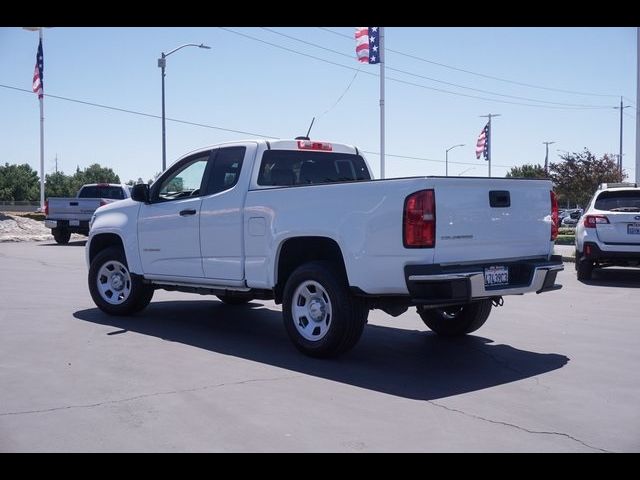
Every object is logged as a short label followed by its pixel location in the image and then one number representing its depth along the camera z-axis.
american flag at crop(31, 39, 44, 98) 33.53
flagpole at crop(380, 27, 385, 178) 27.20
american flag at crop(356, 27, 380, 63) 24.80
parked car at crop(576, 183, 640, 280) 11.95
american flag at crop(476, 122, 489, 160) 40.03
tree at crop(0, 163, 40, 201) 91.95
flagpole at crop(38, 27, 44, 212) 39.65
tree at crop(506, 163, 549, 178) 65.55
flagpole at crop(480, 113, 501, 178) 40.24
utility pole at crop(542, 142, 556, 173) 59.78
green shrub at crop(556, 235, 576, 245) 22.34
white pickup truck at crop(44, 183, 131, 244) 22.19
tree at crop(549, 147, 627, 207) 32.56
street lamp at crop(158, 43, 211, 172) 27.95
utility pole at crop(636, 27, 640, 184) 20.80
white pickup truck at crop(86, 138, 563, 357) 5.76
